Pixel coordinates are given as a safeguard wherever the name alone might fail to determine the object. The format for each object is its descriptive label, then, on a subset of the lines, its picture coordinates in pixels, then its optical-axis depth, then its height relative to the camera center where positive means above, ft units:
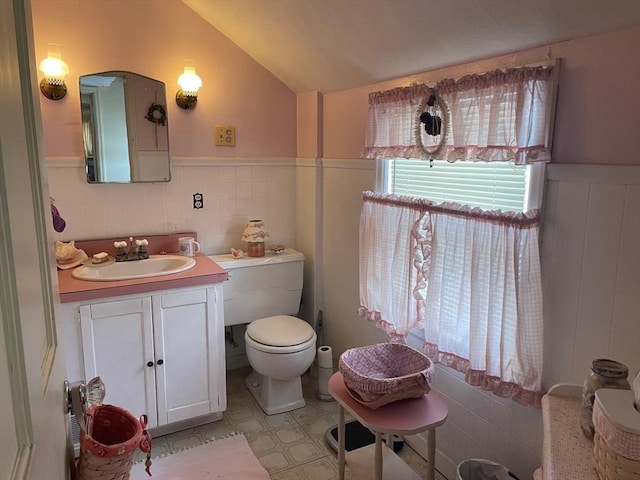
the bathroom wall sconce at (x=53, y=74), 7.74 +1.45
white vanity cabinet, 7.34 -3.04
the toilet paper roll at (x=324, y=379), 9.31 -4.21
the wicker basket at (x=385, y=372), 5.49 -2.62
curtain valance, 5.17 +0.57
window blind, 5.81 -0.27
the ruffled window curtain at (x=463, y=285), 5.42 -1.60
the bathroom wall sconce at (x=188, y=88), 8.80 +1.39
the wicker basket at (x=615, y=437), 3.00 -1.79
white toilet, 8.40 -3.06
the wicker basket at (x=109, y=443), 3.35 -2.20
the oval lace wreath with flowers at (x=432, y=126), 6.31 +0.50
